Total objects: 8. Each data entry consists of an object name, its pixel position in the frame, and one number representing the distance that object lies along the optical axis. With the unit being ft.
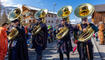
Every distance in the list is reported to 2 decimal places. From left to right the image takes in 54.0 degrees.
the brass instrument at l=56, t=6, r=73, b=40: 12.03
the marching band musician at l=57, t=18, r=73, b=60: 12.19
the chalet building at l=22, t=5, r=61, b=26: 103.39
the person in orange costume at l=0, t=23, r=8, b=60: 8.95
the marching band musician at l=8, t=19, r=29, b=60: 10.19
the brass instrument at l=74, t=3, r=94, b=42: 9.91
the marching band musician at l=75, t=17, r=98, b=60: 10.31
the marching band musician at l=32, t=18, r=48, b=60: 13.03
